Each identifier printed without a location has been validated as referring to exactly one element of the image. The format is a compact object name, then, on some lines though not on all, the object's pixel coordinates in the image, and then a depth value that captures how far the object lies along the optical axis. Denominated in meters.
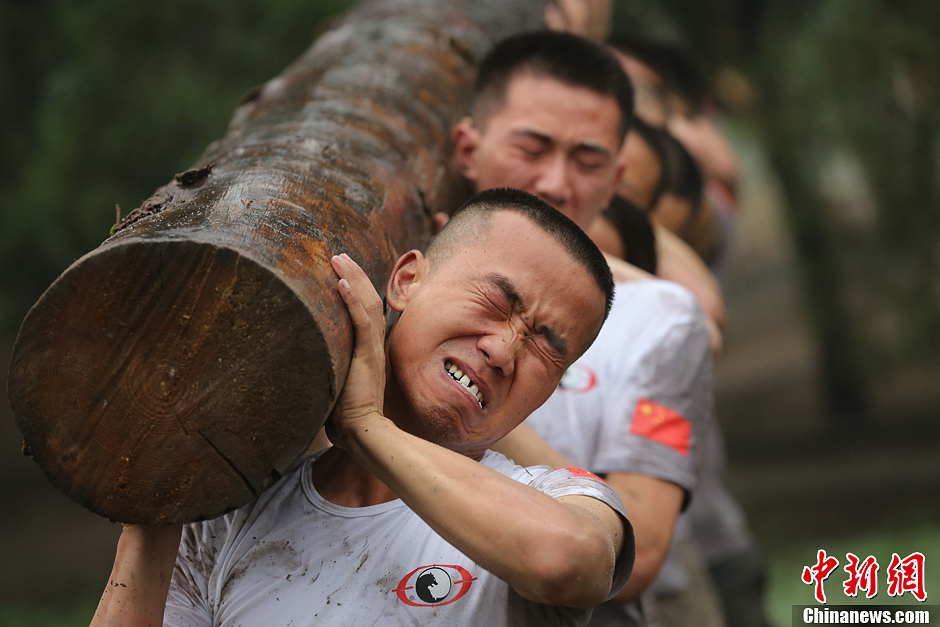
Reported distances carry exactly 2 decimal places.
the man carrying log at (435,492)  4.70
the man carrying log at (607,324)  5.21
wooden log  4.67
